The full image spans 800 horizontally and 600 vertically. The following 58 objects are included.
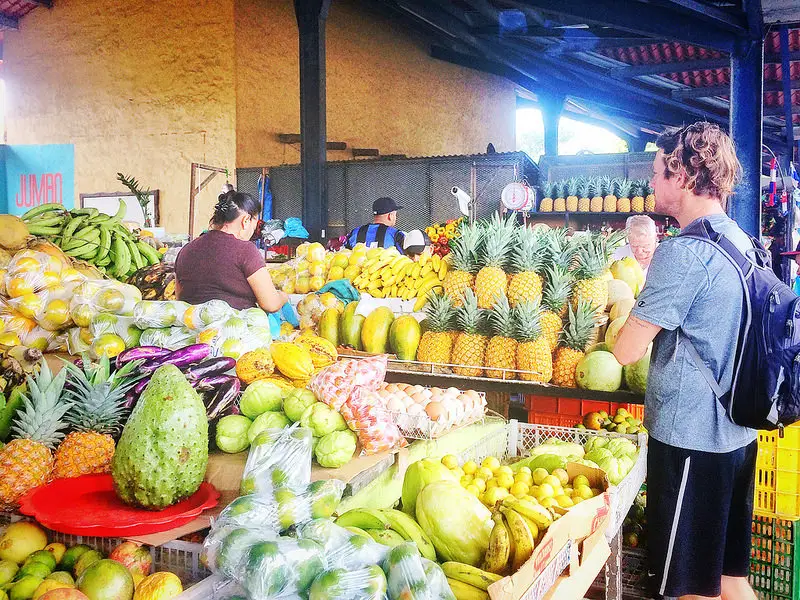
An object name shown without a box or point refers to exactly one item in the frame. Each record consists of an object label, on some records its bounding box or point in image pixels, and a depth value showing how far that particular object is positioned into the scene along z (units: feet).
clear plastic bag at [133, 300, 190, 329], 10.09
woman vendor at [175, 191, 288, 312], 13.61
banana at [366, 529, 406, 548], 5.52
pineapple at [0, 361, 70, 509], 6.62
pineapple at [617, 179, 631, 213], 37.06
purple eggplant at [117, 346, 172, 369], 8.41
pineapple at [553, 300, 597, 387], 11.39
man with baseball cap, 23.34
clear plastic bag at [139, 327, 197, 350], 9.89
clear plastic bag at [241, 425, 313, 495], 5.77
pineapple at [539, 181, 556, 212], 38.91
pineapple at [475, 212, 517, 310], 11.72
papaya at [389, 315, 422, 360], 12.09
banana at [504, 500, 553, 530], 5.84
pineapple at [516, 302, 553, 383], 11.03
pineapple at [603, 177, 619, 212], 37.37
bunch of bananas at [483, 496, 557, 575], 5.39
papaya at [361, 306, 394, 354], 12.41
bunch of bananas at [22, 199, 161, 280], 15.92
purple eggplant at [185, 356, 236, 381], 8.11
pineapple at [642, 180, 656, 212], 36.63
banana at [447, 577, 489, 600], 5.17
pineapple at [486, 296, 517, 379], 11.25
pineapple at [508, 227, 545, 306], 11.57
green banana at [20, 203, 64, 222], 16.89
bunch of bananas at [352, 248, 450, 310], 13.33
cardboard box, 4.77
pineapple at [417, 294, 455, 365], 11.80
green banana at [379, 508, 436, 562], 5.86
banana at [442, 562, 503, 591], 5.18
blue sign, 41.63
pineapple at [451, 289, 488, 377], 11.57
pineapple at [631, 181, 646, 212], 36.86
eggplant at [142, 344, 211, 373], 8.35
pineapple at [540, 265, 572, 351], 11.63
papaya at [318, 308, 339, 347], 13.15
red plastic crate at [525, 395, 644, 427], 12.92
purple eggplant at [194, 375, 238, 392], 7.98
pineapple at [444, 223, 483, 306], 12.15
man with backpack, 7.78
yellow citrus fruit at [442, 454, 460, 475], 7.51
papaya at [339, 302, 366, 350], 12.88
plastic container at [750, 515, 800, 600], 9.87
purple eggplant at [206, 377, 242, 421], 7.86
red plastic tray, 5.74
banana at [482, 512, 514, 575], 5.41
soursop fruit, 6.00
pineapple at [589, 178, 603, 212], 37.58
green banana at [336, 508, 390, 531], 5.79
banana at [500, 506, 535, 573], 5.35
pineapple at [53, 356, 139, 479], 7.08
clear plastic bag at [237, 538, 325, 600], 4.22
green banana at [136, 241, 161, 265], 17.66
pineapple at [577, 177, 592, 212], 37.88
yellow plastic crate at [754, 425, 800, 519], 9.93
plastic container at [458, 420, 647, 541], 7.95
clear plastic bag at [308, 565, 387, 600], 4.20
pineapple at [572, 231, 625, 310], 11.76
